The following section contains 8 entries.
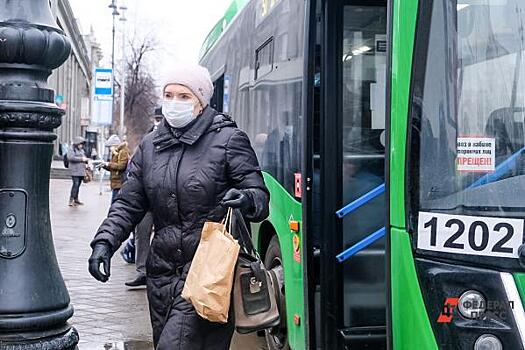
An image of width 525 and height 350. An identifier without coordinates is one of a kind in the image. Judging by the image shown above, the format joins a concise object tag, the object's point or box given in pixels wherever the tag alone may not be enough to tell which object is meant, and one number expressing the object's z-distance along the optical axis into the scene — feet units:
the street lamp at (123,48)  129.39
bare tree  179.11
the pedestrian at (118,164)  32.73
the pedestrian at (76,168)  62.08
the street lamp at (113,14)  133.90
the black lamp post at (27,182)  11.95
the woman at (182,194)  11.89
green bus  9.74
